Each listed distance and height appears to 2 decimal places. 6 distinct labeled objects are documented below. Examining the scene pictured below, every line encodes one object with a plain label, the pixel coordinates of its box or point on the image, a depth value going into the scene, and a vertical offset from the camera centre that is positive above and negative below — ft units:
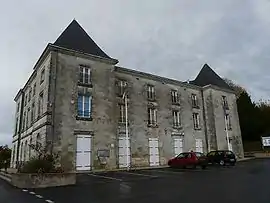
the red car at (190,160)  55.30 -4.14
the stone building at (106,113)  54.14 +10.89
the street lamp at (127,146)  60.77 +0.10
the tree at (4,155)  93.94 -2.87
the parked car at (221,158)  61.64 -4.22
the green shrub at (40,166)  33.40 -2.90
